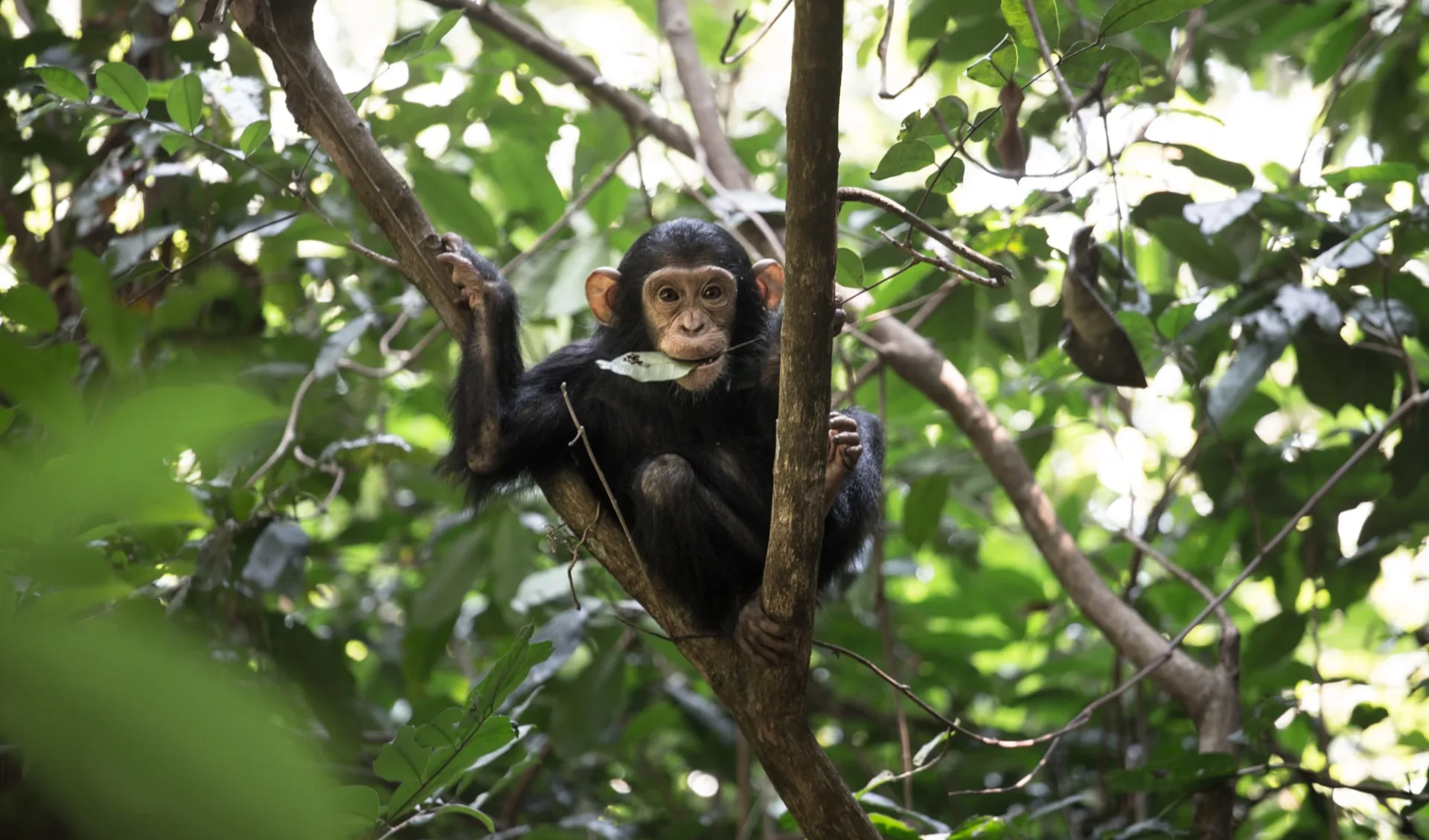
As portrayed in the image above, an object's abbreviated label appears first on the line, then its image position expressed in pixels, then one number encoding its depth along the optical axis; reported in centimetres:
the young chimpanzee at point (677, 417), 581
